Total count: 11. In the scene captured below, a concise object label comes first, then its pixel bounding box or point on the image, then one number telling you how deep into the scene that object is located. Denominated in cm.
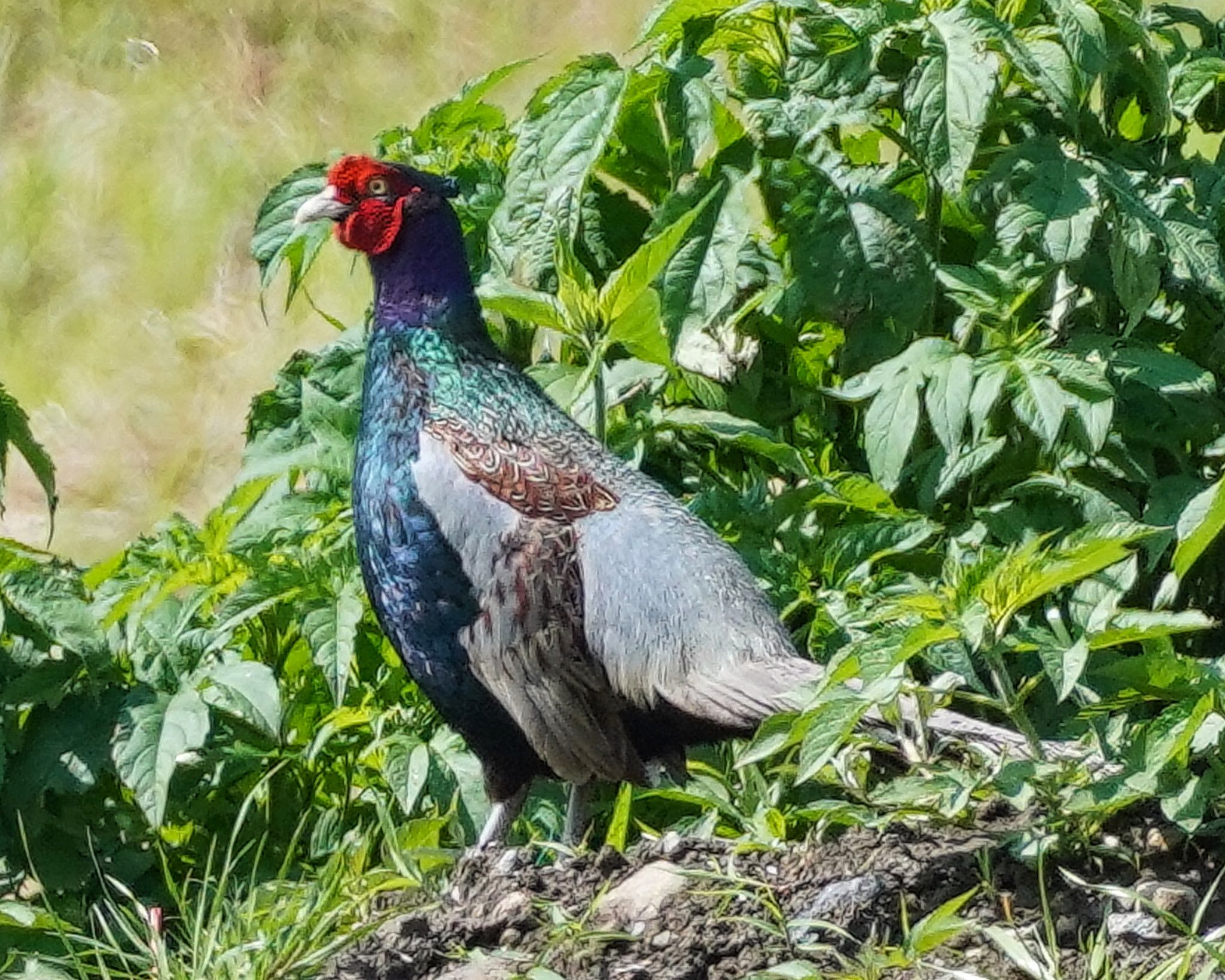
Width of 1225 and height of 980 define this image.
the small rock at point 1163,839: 659
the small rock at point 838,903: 621
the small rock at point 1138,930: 620
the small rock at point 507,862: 689
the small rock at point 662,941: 630
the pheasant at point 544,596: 757
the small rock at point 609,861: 681
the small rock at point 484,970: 621
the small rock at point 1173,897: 633
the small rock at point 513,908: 651
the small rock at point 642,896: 645
